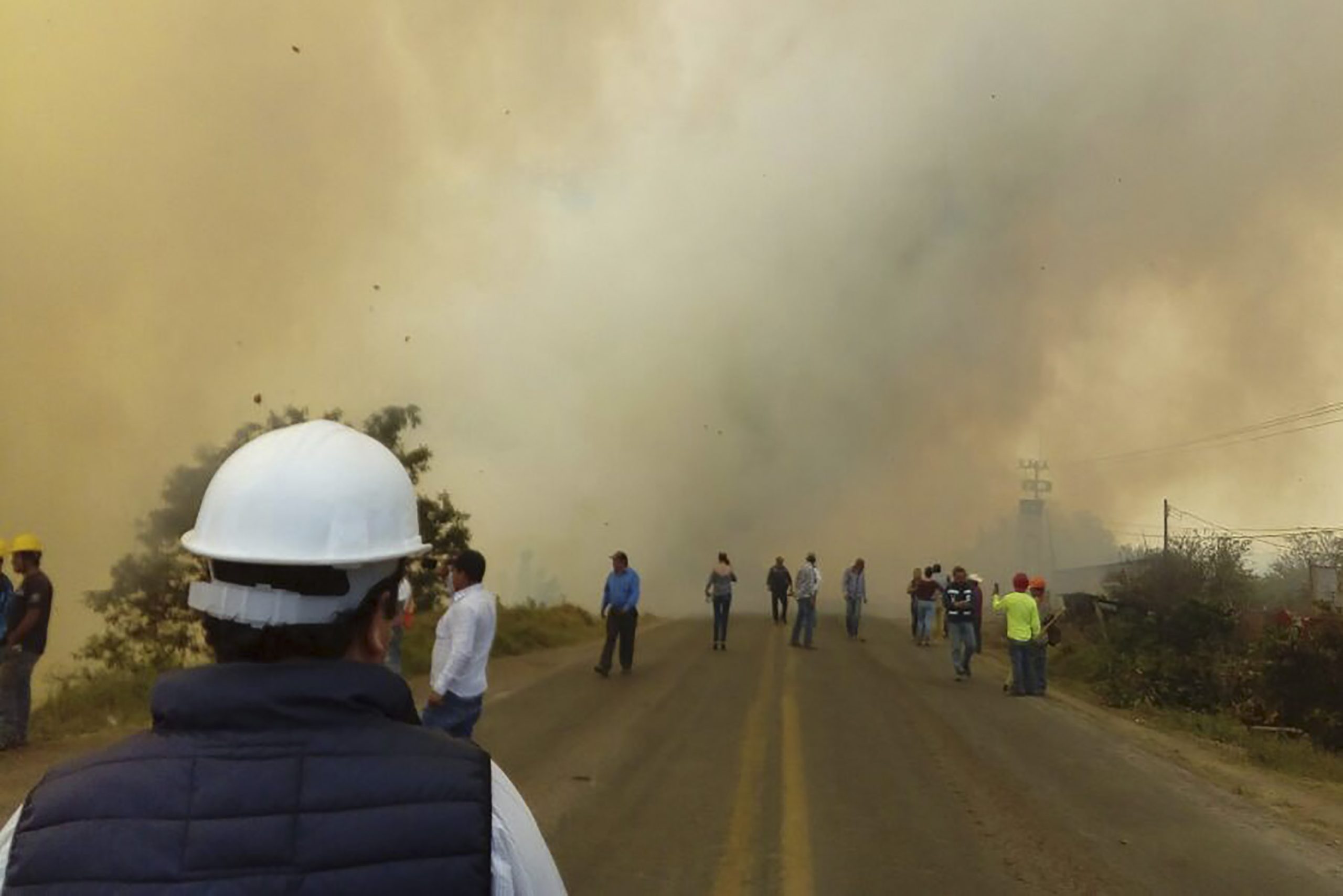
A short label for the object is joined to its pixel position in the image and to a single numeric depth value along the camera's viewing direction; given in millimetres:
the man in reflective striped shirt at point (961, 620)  15859
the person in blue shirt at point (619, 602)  14578
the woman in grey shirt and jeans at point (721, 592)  19109
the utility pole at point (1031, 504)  65812
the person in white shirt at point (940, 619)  23822
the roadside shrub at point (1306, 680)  14867
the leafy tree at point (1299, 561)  42344
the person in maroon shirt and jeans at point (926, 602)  21281
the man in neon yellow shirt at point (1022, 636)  14438
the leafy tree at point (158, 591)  20188
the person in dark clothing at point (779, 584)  23609
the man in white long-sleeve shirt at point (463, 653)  5996
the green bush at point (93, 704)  10383
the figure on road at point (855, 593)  22688
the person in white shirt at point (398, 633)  9244
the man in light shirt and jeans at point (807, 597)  20109
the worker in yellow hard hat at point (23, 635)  8867
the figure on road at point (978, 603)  17609
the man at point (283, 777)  1303
